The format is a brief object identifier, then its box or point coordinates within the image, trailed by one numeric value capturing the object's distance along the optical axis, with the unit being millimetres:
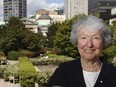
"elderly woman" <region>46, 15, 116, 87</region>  2617
